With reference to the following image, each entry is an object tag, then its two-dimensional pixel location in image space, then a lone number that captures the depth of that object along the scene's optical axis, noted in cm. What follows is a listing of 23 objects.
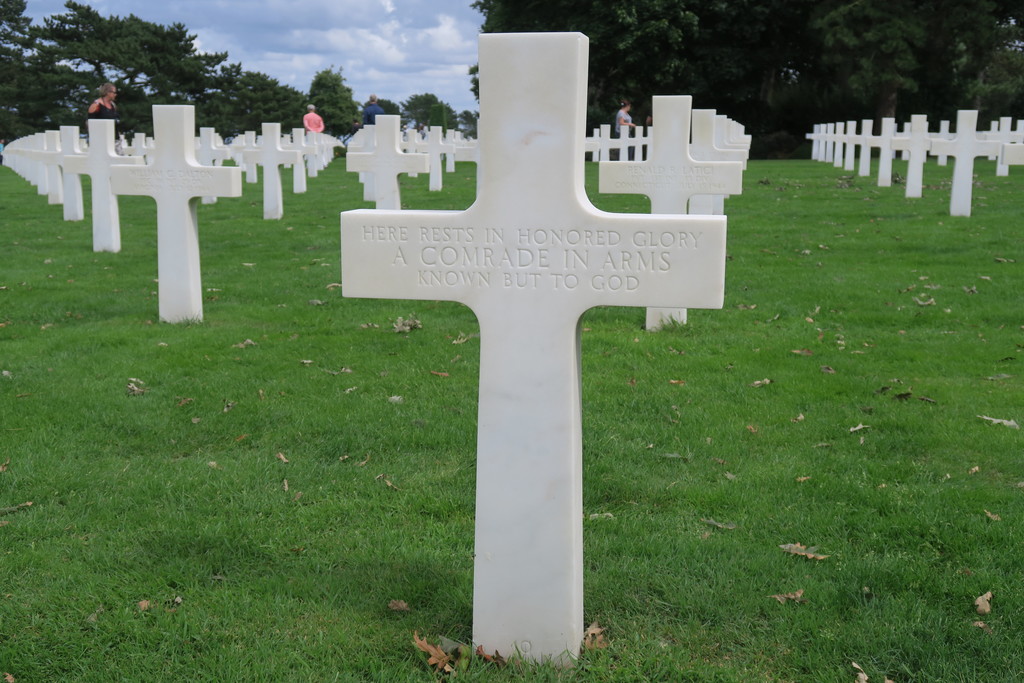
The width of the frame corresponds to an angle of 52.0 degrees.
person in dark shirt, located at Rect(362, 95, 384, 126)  2670
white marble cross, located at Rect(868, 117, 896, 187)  2036
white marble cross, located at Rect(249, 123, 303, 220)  1675
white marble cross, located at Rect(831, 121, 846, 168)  2734
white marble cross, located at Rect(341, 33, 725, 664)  314
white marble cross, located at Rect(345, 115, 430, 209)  1341
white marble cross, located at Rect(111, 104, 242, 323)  830
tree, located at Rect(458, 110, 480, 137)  9675
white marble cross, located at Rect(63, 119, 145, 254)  1276
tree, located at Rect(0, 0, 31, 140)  5438
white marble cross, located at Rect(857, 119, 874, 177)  2342
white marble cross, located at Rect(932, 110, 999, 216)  1477
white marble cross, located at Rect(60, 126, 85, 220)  1616
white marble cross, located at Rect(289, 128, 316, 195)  2127
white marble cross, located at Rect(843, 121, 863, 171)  2541
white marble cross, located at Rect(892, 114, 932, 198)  1747
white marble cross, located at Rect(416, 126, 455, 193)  2109
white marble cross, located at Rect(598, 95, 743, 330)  779
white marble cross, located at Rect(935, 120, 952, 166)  2344
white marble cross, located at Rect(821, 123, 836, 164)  3036
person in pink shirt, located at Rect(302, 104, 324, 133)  2994
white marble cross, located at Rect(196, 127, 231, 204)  2117
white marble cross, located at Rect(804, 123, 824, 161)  3259
